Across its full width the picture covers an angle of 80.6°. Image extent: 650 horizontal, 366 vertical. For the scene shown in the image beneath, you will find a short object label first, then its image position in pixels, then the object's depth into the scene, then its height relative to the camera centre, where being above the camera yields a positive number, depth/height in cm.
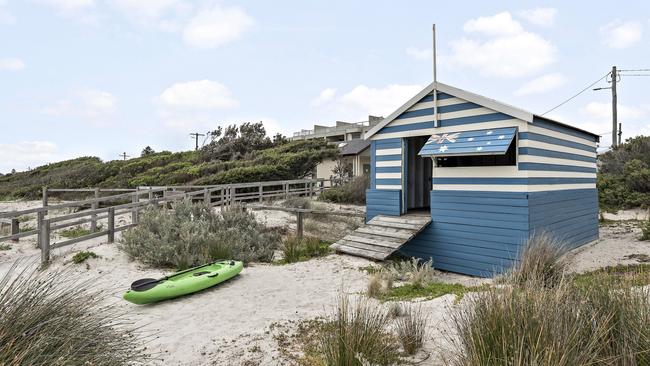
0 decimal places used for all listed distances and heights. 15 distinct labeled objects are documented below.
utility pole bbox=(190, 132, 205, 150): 4894 +572
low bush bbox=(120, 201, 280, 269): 759 -122
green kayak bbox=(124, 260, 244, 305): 543 -154
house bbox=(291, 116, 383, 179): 2695 +160
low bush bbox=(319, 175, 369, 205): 1797 -56
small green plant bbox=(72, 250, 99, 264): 760 -152
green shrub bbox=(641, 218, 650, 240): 958 -127
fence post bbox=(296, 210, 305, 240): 988 -109
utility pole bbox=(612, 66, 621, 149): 2456 +460
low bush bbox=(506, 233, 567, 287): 524 -113
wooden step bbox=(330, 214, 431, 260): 814 -125
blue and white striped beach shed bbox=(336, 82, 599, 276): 775 +7
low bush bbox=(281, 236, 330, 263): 852 -158
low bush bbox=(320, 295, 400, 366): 287 -125
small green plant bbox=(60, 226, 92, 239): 1147 -160
